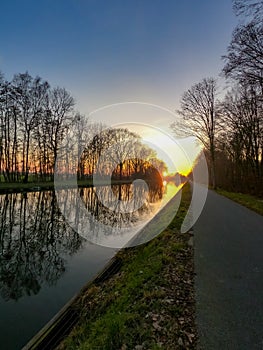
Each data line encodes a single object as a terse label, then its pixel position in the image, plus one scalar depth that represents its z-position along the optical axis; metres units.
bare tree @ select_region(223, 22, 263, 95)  10.33
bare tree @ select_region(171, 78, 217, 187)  28.11
